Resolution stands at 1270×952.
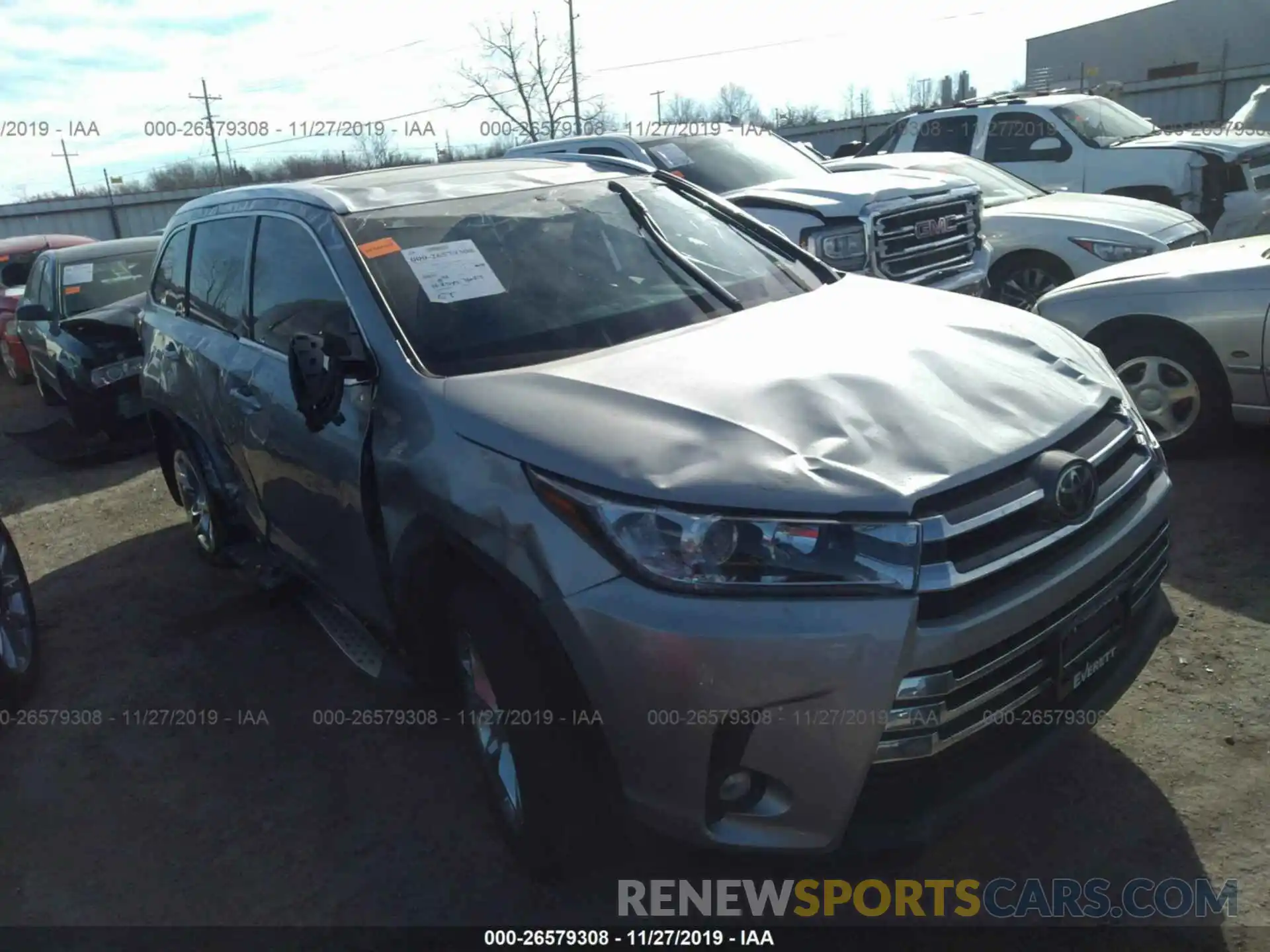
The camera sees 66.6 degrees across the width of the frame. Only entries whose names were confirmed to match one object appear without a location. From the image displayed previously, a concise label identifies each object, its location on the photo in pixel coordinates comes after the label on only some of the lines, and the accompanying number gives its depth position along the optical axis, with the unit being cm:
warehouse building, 3909
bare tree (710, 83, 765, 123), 3291
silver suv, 208
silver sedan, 462
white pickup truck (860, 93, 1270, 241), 960
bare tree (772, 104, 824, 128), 3391
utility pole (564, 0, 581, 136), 3139
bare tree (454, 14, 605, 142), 3186
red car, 1105
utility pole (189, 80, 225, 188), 4369
